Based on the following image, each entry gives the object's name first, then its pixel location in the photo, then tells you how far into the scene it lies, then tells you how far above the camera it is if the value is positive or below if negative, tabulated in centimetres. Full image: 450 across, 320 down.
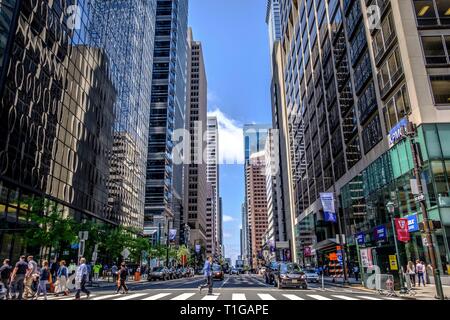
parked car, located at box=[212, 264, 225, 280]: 4198 -123
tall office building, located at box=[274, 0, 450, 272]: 2652 +1453
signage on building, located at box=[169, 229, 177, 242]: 6712 +559
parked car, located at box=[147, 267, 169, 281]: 4044 -135
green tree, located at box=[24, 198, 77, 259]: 2656 +282
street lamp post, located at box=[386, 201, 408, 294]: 1880 -76
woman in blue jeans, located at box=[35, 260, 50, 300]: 1719 -58
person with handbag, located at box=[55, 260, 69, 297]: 1966 -77
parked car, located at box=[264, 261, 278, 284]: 2936 -98
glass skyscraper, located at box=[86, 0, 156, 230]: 5353 +3107
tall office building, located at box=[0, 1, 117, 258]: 2748 +1453
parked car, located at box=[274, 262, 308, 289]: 2345 -124
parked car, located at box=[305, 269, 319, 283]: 3721 -177
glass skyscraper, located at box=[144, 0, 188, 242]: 9538 +4256
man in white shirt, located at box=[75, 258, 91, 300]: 1660 -62
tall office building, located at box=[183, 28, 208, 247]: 15888 +5387
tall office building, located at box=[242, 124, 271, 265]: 12465 +5552
